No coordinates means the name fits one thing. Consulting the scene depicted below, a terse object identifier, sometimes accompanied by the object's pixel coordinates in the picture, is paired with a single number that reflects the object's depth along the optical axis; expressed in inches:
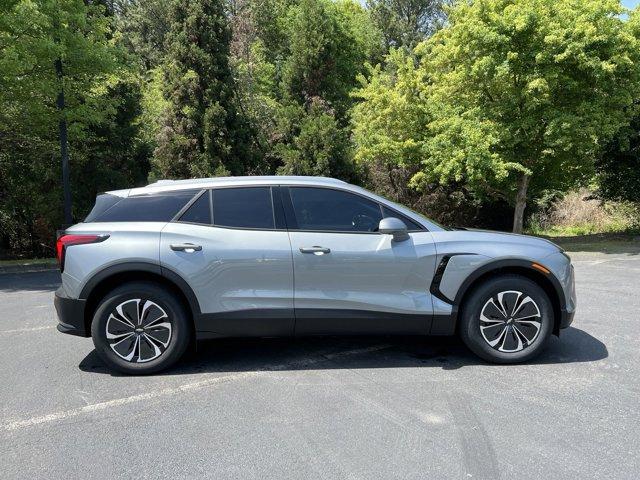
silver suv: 171.3
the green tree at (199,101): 767.7
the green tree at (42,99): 439.5
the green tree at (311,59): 1046.4
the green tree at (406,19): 1625.2
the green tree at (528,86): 491.5
